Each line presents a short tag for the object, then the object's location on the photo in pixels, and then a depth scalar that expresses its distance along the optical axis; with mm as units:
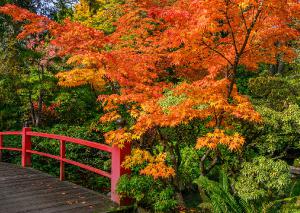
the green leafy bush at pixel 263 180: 5262
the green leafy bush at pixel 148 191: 5797
